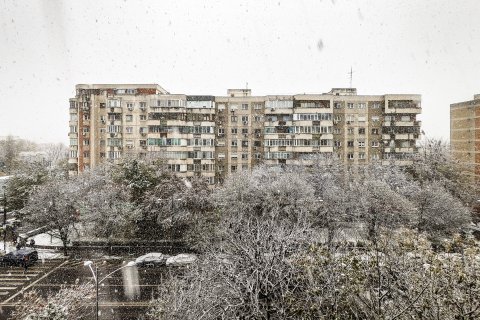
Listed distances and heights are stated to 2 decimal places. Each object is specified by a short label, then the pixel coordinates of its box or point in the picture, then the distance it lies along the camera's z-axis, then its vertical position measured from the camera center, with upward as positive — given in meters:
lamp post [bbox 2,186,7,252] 30.59 -6.53
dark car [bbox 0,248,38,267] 26.34 -7.13
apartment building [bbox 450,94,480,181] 49.12 +3.72
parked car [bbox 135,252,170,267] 26.21 -7.29
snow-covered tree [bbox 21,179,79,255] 29.84 -4.23
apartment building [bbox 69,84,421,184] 43.47 +3.83
